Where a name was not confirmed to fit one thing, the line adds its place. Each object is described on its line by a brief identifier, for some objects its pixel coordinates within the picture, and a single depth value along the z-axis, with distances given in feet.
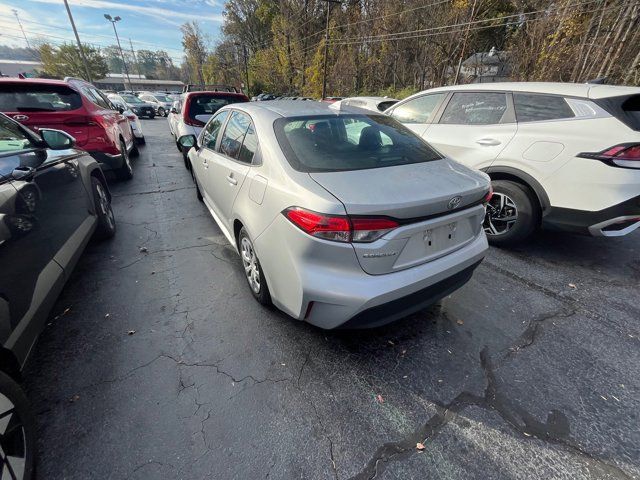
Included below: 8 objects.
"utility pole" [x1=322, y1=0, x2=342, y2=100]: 72.23
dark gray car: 4.48
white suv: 9.26
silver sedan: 5.70
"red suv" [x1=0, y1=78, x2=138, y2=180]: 14.91
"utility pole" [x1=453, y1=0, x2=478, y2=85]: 49.60
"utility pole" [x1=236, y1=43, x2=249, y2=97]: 126.05
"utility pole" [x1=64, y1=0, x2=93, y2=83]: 82.93
